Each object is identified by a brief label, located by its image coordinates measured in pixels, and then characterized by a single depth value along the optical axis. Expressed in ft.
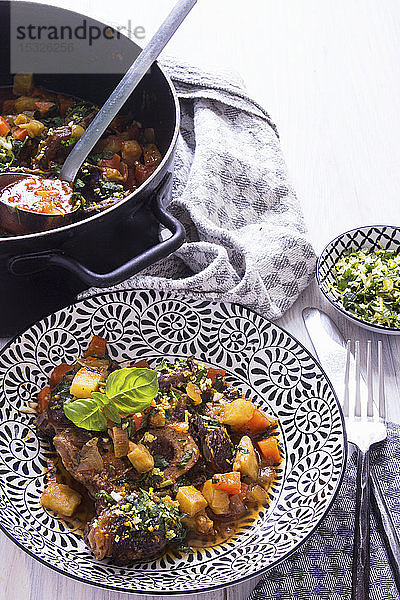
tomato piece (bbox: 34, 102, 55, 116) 4.57
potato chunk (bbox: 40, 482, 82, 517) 3.49
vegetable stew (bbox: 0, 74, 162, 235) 4.19
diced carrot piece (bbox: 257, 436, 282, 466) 3.66
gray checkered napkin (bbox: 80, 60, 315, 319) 4.23
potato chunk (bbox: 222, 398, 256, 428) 3.69
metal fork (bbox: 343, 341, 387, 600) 3.45
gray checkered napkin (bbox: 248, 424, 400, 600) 3.47
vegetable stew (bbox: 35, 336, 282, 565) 3.39
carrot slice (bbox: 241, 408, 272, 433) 3.73
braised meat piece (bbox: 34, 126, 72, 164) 4.27
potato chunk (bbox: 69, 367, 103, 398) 3.60
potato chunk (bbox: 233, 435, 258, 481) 3.58
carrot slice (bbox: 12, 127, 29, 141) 4.36
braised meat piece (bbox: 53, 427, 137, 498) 3.48
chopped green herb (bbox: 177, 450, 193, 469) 3.54
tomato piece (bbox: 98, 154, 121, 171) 4.30
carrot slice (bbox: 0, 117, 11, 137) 4.38
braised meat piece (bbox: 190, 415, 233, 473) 3.57
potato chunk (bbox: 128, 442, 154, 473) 3.51
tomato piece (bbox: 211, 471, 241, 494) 3.52
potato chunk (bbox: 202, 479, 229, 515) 3.50
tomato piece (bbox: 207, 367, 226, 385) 3.85
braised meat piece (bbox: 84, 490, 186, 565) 3.34
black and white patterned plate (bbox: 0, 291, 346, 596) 3.35
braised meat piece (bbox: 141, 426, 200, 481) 3.54
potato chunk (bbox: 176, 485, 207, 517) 3.46
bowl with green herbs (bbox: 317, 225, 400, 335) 4.16
